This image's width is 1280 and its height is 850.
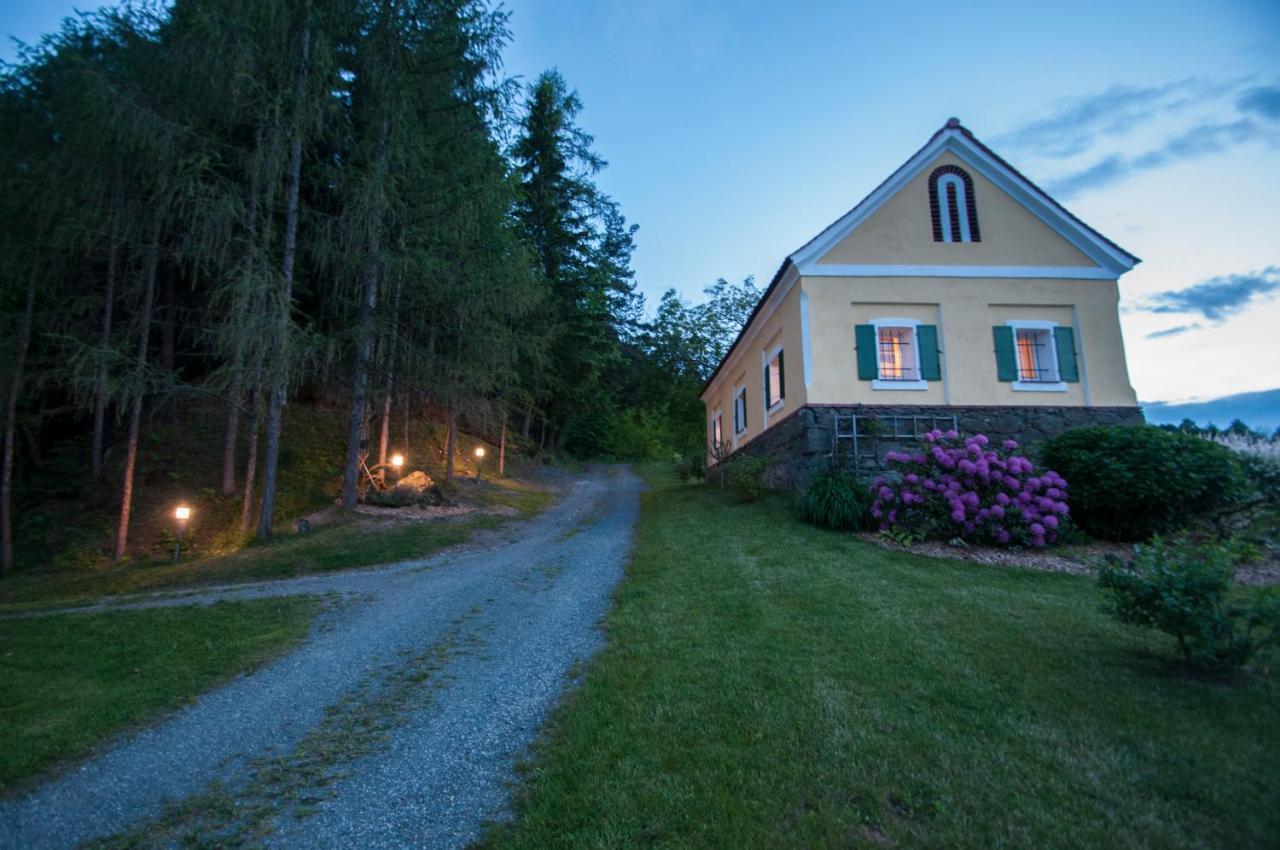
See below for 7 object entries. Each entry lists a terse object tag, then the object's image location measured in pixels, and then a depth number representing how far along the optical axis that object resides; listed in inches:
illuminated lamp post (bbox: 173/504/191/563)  396.8
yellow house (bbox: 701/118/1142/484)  470.9
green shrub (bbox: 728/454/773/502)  499.8
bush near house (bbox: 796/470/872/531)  379.6
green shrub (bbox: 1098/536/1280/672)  128.8
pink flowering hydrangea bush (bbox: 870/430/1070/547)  330.6
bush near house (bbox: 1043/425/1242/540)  319.3
